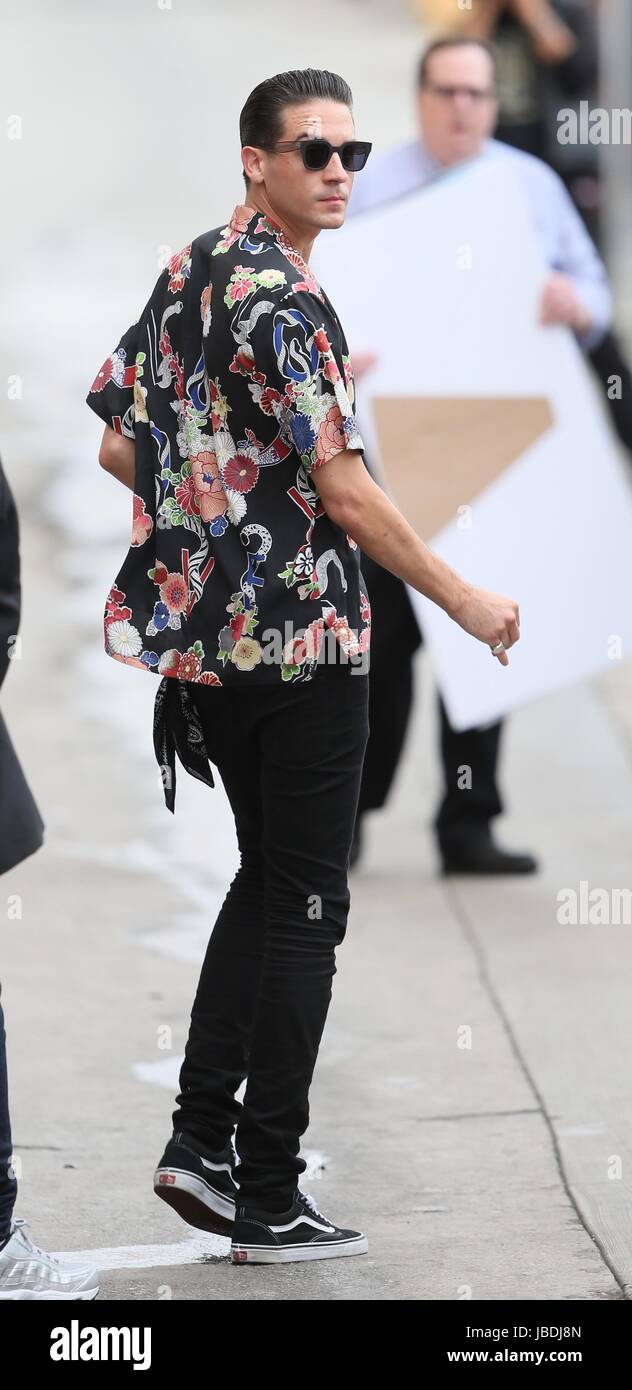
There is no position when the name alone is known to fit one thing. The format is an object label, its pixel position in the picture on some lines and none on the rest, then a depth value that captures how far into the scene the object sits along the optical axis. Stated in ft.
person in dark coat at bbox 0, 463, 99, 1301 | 18.89
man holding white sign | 33.45
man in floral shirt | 18.75
